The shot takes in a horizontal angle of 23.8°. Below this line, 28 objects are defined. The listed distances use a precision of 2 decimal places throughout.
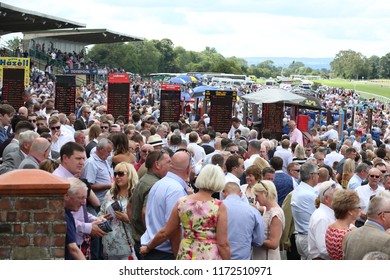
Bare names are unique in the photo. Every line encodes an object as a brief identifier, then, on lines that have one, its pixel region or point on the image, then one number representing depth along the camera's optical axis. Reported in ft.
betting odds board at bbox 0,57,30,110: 77.36
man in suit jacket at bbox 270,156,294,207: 40.70
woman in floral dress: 25.02
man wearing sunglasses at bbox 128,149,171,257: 30.12
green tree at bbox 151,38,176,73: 478.18
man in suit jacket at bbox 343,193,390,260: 25.04
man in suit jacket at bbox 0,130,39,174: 35.65
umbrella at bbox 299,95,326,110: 101.43
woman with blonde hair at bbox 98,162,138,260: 31.32
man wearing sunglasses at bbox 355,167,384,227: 41.88
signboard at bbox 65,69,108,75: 192.79
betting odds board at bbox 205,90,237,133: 78.95
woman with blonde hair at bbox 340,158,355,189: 46.21
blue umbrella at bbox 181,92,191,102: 142.20
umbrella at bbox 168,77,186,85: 182.26
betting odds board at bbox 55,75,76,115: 78.84
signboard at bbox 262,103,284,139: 84.58
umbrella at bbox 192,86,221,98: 128.67
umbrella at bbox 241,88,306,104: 88.79
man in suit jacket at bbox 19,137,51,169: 33.63
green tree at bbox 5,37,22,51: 273.83
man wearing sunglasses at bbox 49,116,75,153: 47.60
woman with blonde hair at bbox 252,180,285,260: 29.96
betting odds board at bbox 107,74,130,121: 78.38
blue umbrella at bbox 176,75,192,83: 197.97
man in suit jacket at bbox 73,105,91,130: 71.03
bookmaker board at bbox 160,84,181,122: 82.23
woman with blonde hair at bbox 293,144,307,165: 48.75
